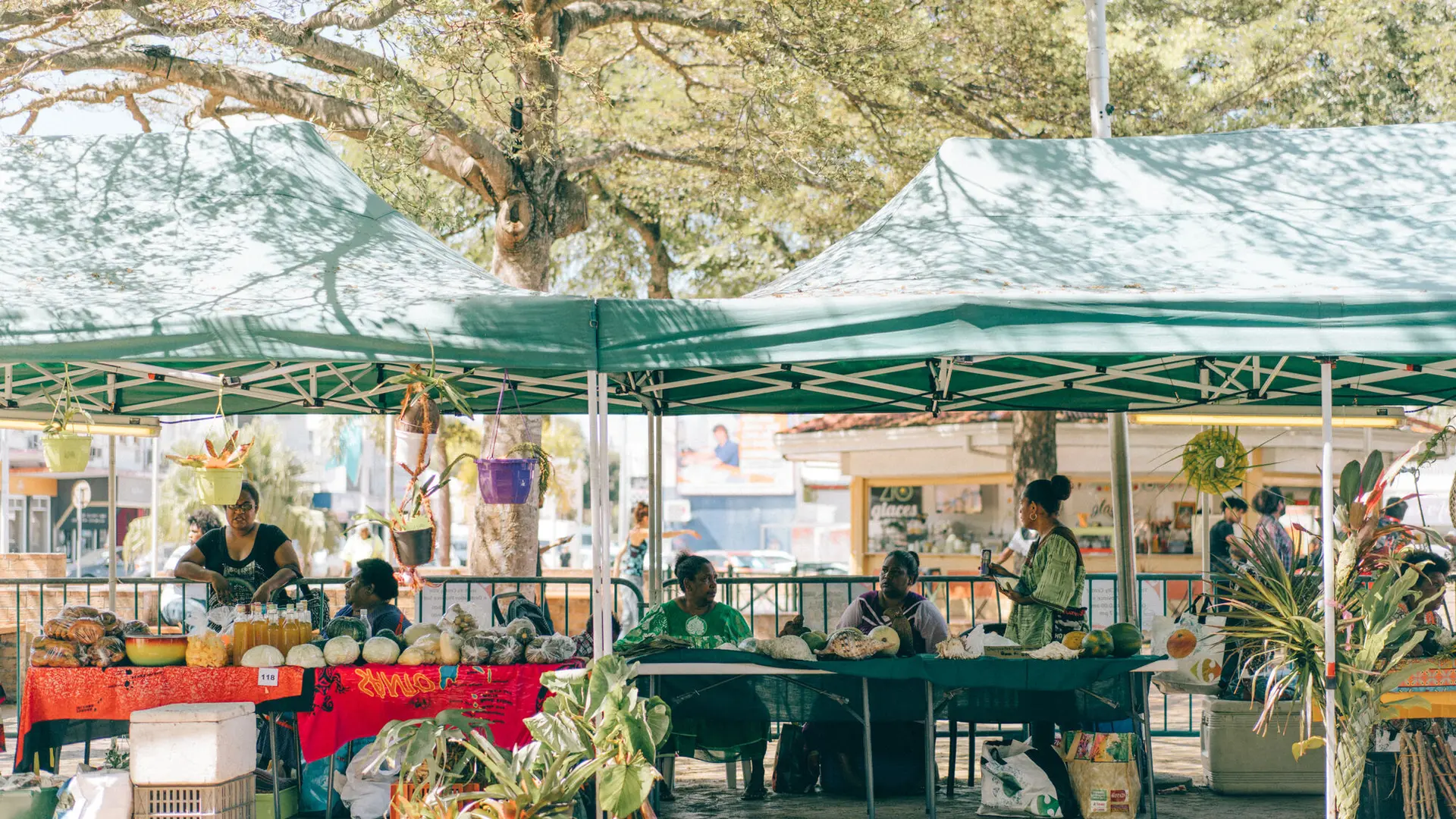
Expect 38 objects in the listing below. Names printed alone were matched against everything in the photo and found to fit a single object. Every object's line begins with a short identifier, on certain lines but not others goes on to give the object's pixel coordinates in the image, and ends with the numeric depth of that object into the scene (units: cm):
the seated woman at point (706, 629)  734
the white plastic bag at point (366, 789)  665
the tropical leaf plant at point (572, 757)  528
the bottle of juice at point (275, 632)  640
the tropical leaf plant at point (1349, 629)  584
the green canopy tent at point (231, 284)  568
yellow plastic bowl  630
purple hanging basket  607
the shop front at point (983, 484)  1708
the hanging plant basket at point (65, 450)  628
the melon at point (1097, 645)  676
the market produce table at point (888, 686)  661
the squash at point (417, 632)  642
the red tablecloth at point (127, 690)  624
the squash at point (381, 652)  625
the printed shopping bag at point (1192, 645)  746
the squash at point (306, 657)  623
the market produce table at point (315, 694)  619
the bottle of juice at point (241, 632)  635
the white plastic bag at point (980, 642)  694
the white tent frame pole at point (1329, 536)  557
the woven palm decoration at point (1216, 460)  898
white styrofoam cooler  586
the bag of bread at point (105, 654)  629
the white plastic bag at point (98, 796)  579
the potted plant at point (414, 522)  607
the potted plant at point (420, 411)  576
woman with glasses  793
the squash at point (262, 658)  623
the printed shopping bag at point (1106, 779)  691
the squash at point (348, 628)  656
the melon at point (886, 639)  670
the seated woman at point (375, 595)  760
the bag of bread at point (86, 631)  634
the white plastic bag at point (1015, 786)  694
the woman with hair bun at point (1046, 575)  703
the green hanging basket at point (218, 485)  598
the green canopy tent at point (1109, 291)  552
